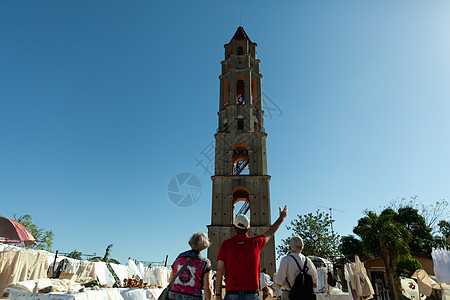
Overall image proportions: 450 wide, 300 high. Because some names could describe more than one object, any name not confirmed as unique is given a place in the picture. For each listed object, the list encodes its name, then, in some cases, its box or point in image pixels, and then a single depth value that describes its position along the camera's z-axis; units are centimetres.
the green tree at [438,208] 3296
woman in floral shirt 345
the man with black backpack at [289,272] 416
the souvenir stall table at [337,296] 884
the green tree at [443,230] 3059
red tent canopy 1112
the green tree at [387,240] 1655
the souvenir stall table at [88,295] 536
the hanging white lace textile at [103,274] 1548
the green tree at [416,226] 2992
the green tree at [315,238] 2509
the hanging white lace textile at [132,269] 1288
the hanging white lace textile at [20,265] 1025
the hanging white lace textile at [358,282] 771
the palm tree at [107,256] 3051
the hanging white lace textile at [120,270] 1622
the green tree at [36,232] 3822
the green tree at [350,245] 3040
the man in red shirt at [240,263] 327
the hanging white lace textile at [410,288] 1349
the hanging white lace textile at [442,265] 624
